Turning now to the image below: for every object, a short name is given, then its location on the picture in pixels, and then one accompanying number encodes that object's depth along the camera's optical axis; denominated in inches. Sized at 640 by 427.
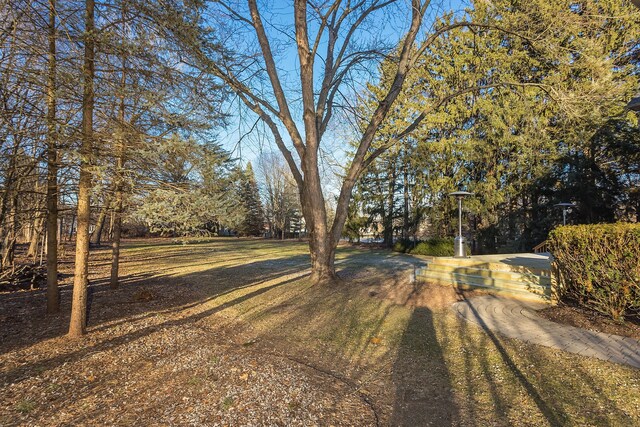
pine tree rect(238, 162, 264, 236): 1491.1
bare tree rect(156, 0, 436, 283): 295.0
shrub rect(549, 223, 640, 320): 166.9
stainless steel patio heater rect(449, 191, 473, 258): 390.6
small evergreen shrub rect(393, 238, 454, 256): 642.8
